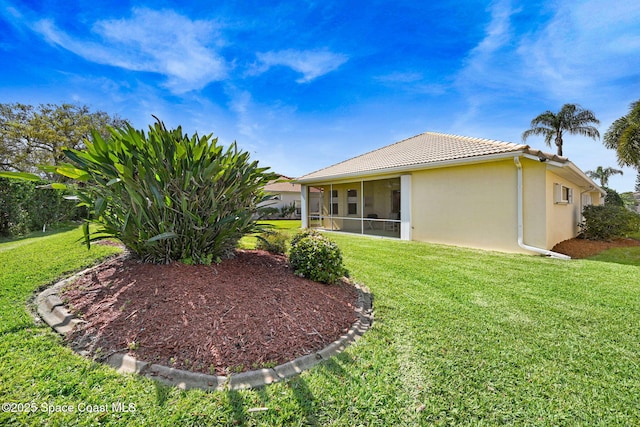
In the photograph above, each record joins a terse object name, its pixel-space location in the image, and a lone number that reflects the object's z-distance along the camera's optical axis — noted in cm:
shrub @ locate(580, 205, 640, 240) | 1065
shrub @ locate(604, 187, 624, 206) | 2414
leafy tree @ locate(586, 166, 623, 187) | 3517
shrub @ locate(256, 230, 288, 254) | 583
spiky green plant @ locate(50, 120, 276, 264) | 338
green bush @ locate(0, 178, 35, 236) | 1024
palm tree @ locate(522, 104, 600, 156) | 2231
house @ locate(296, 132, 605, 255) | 797
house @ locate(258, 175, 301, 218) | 2799
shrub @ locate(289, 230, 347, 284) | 442
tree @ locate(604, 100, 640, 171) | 1438
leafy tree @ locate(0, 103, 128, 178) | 1984
